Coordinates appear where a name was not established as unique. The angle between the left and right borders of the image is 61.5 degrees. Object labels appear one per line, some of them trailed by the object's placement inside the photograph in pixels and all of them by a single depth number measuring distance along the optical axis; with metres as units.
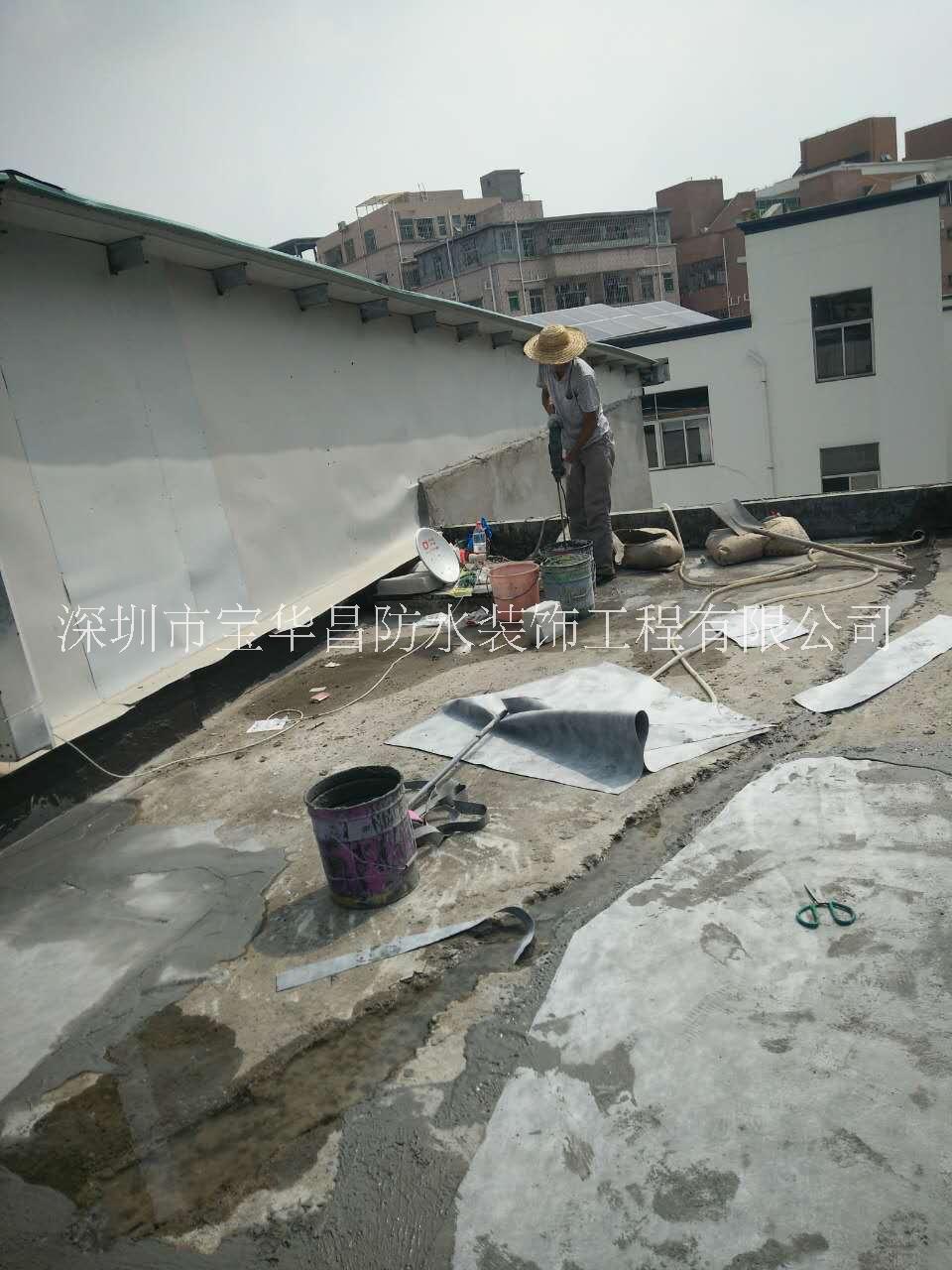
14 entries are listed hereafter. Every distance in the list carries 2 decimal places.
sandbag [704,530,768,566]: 7.77
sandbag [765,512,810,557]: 7.79
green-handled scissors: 2.80
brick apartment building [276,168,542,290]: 47.59
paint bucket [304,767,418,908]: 3.27
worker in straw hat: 7.34
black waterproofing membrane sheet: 4.21
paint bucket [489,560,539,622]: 7.02
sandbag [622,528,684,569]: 8.11
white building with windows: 17.30
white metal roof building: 5.18
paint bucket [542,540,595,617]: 6.86
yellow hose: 6.47
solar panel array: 19.84
